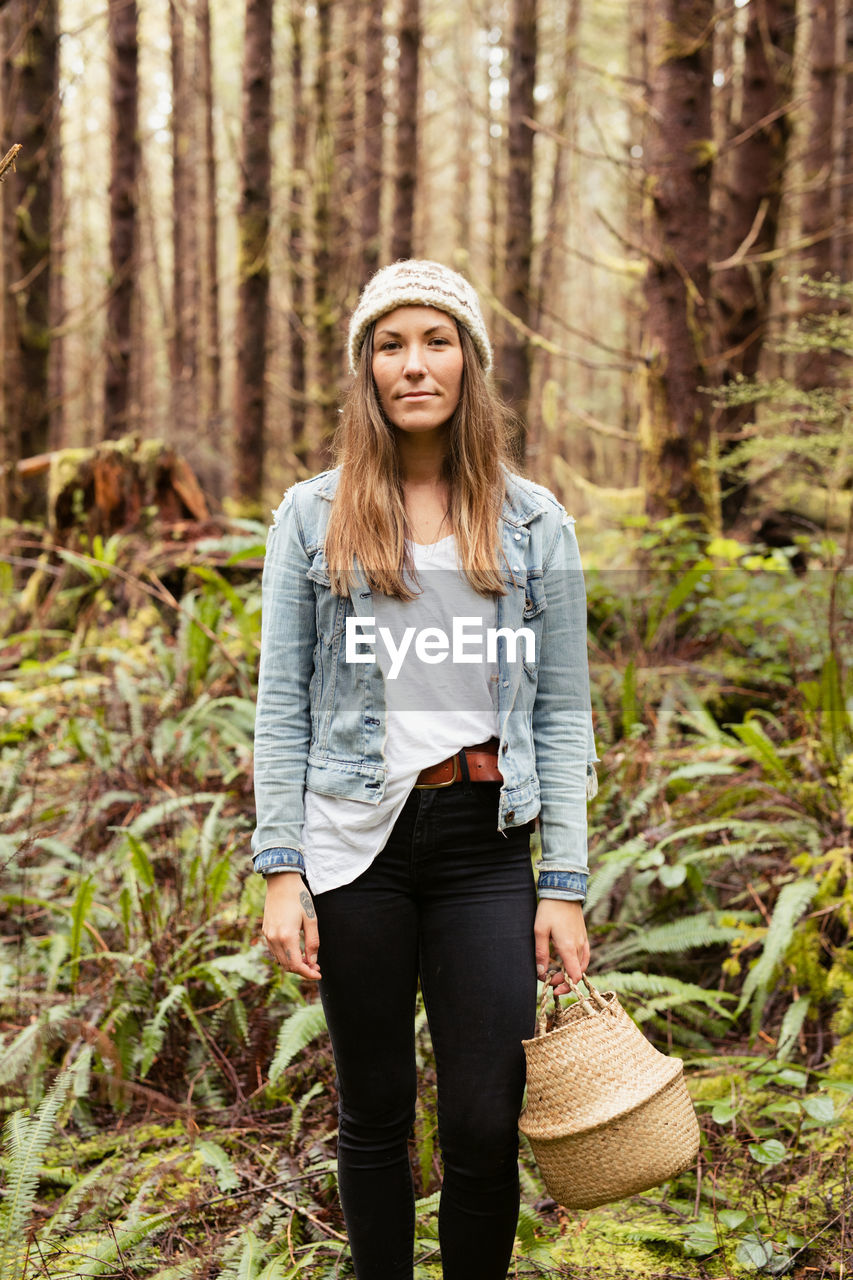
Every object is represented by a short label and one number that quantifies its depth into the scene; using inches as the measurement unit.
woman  78.4
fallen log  289.9
